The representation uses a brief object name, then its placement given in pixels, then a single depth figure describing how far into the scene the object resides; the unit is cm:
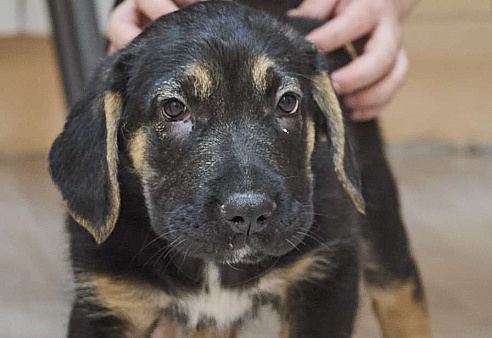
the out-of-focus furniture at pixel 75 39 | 92
